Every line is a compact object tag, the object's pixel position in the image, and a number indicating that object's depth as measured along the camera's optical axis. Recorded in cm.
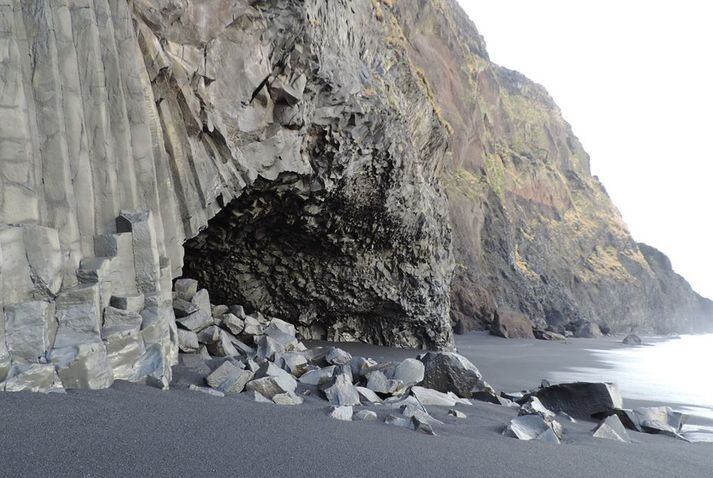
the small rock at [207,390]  423
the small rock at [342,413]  388
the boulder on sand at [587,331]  2725
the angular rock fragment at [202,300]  736
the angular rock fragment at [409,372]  596
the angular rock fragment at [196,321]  657
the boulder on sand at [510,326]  2080
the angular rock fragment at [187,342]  610
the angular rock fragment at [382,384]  550
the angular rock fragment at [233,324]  749
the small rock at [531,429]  403
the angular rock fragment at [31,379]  320
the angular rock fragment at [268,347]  633
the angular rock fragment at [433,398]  526
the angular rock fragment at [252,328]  751
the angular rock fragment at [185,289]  765
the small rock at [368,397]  501
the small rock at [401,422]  385
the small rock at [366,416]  399
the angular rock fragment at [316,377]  541
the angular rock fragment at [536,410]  477
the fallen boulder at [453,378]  633
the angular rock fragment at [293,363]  580
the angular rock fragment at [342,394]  477
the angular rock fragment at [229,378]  460
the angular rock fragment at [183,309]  687
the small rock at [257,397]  429
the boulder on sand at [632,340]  2361
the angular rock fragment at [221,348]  633
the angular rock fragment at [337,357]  684
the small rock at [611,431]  457
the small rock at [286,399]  433
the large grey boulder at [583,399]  580
